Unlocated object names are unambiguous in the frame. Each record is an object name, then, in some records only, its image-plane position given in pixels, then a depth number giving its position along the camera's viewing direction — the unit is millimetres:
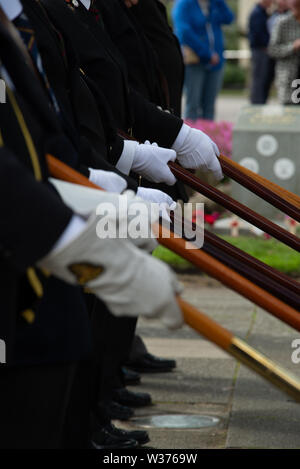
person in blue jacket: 10102
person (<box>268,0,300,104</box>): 10055
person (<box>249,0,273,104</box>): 12211
